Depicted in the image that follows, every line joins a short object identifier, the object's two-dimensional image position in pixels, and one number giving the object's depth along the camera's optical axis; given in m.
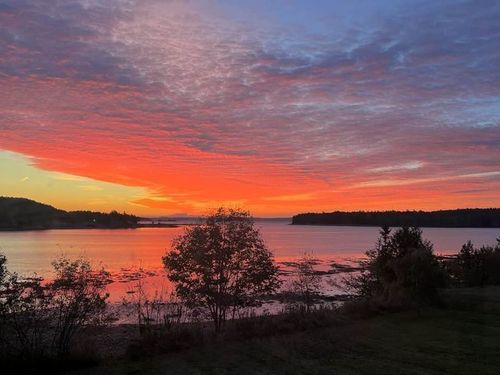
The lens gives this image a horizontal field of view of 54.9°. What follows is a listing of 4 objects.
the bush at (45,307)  10.75
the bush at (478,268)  32.81
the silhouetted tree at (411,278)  20.61
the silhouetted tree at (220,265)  18.98
